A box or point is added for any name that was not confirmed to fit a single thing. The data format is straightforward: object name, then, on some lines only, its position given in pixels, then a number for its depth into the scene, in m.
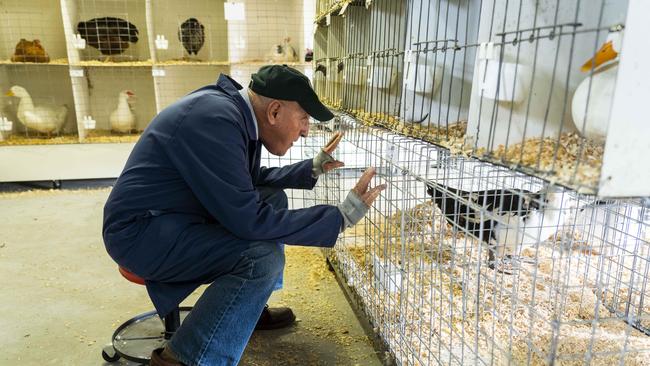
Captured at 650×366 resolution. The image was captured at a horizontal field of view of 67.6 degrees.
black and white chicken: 1.92
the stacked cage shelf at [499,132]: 0.77
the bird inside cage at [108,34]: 4.26
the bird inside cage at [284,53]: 4.38
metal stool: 1.71
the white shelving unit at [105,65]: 4.18
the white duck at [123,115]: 4.47
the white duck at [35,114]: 4.25
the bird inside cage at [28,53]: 4.16
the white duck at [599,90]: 0.75
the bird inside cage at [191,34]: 4.48
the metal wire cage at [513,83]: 0.79
